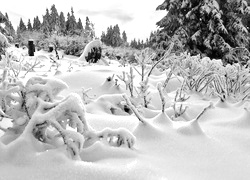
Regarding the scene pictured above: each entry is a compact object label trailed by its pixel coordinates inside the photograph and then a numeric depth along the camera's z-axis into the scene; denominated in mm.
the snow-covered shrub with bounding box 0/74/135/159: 1373
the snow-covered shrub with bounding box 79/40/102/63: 9742
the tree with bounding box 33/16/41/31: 79488
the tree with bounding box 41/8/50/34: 70025
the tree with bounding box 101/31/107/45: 76700
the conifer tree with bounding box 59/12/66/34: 71706
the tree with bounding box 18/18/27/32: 79062
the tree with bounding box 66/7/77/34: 65550
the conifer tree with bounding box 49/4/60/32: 73188
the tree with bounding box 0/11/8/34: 9756
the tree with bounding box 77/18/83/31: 72212
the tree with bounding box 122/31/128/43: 106750
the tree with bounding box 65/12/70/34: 63812
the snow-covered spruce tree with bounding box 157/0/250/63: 11148
